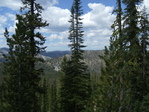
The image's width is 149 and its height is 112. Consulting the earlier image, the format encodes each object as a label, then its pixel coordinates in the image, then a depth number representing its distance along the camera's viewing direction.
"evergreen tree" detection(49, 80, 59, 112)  49.31
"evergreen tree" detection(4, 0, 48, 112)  11.48
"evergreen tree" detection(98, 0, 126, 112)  7.40
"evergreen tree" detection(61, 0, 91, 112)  19.16
